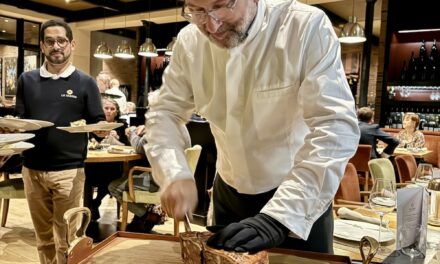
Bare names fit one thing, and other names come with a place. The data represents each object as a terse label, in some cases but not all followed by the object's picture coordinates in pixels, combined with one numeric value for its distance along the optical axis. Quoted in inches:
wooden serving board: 36.7
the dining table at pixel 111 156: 132.8
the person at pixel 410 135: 220.5
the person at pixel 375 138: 191.0
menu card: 47.0
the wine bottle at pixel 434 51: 282.2
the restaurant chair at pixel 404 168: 153.9
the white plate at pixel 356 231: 56.9
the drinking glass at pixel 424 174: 92.2
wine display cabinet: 279.3
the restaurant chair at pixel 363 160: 185.8
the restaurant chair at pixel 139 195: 135.5
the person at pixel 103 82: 271.5
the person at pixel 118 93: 293.7
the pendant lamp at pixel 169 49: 292.0
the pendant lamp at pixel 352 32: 214.2
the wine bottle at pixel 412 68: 289.6
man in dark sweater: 99.7
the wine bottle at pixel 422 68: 285.7
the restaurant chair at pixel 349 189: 100.0
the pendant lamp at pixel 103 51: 316.8
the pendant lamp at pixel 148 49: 296.4
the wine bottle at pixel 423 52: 288.6
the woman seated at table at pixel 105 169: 163.8
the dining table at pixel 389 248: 47.7
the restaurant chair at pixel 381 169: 119.0
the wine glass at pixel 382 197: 57.4
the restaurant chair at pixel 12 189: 137.9
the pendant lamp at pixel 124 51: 315.9
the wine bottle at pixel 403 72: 293.2
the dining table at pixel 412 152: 200.4
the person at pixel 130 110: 286.9
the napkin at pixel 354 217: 65.5
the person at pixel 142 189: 141.4
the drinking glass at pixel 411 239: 47.2
